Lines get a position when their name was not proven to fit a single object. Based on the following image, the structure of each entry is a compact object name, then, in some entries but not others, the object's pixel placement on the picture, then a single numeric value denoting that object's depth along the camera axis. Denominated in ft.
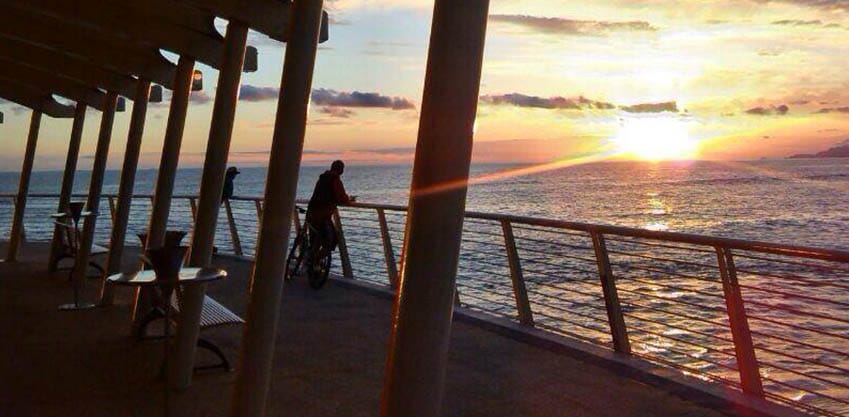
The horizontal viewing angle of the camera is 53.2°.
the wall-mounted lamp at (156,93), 31.45
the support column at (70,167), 33.35
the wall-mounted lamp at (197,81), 23.42
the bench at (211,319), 15.46
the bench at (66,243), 31.55
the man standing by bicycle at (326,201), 30.81
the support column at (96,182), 25.81
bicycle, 29.40
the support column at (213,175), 15.66
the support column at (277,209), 12.25
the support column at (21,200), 37.45
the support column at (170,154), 20.49
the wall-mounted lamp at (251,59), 22.57
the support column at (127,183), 23.81
